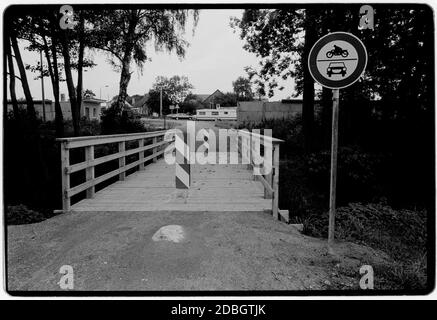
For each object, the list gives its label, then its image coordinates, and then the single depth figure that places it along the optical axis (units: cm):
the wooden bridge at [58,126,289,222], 530
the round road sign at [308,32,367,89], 355
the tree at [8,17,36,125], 795
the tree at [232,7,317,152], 963
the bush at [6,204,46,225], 498
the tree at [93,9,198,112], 1260
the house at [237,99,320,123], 2923
